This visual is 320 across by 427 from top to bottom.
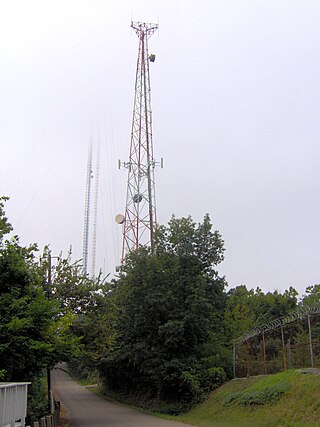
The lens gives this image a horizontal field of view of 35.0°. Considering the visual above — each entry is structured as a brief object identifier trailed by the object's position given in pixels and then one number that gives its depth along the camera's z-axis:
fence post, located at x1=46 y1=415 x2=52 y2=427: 18.10
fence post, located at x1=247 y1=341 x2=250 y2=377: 28.94
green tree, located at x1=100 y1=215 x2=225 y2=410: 31.92
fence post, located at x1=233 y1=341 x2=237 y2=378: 31.36
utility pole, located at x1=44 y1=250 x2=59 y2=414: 22.84
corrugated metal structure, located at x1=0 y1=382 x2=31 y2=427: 10.21
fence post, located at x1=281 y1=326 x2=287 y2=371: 24.61
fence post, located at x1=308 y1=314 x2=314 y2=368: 22.13
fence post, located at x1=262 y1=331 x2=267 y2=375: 26.59
